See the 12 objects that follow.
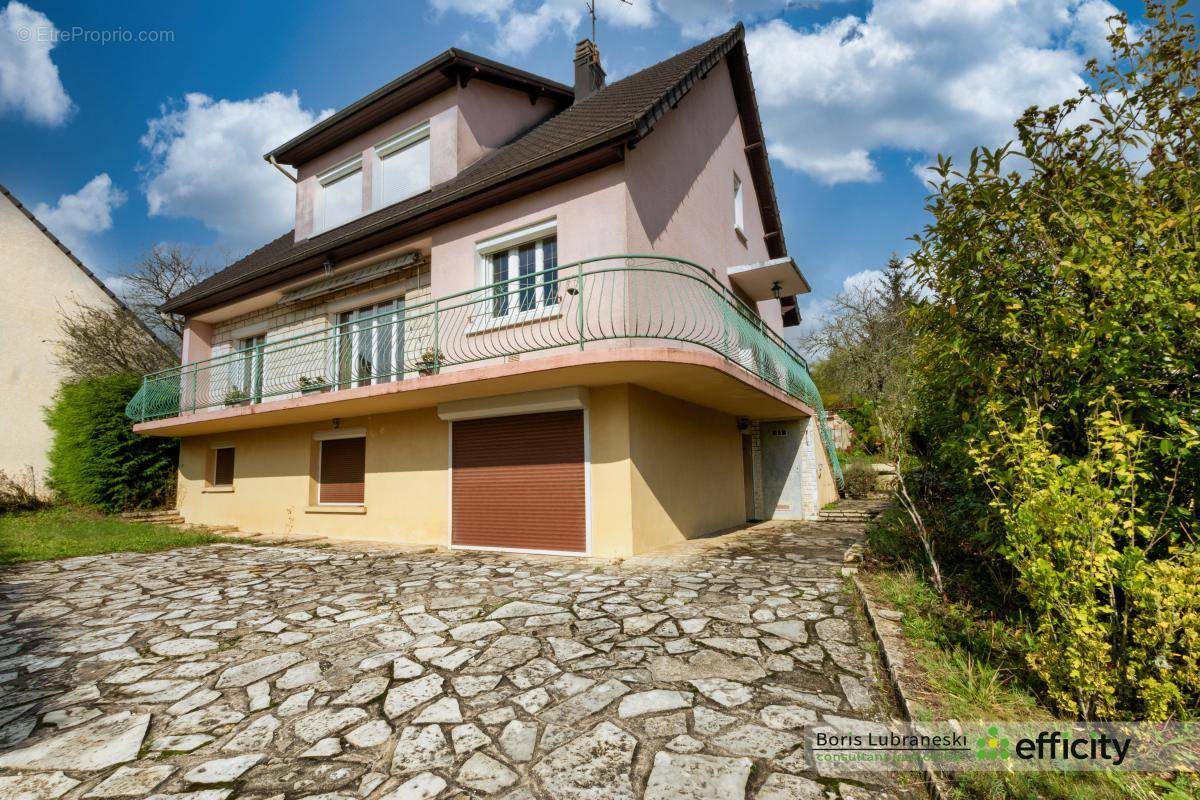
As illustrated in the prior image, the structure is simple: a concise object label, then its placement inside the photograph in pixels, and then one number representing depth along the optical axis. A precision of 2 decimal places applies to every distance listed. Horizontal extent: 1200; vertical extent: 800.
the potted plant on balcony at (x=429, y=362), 8.68
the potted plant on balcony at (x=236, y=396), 11.49
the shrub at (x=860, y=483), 15.20
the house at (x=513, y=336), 7.59
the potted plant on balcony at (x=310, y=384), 10.51
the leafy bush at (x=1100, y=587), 2.29
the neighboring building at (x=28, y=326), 13.59
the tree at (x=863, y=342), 21.30
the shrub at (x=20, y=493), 13.15
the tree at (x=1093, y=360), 2.41
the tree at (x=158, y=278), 23.55
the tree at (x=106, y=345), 14.77
